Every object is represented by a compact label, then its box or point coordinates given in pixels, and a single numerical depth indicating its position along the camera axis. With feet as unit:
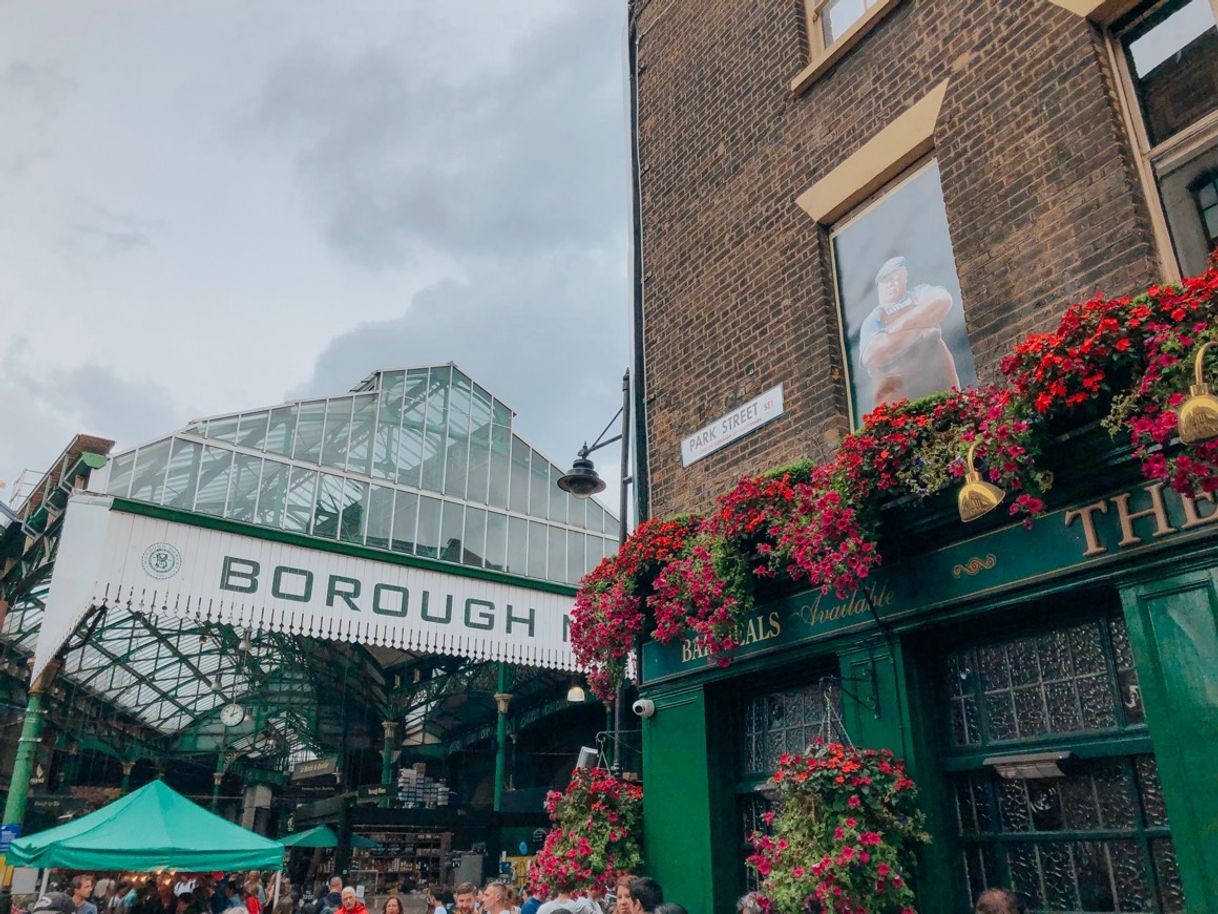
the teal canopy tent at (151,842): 30.07
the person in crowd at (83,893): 33.17
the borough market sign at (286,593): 49.06
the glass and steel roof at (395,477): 60.03
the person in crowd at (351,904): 28.99
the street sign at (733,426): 26.66
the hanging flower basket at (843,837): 17.92
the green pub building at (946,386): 16.76
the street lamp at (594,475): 35.04
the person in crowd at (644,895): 18.67
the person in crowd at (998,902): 14.56
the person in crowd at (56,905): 20.81
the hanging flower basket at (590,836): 25.73
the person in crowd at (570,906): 19.26
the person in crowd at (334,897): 46.21
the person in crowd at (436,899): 31.21
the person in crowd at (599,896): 25.54
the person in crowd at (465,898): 23.81
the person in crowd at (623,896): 18.69
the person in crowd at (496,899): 21.80
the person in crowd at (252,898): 44.41
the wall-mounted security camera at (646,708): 28.12
